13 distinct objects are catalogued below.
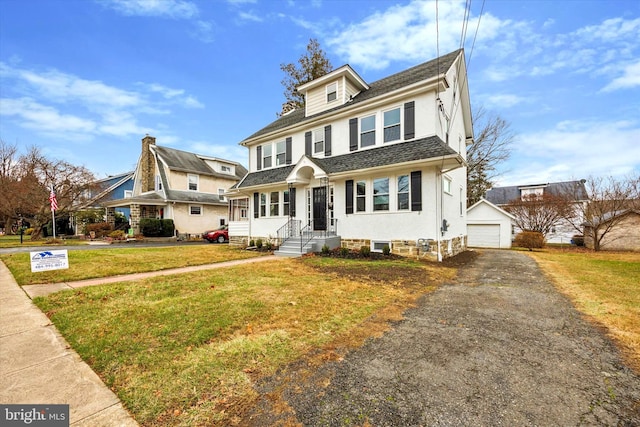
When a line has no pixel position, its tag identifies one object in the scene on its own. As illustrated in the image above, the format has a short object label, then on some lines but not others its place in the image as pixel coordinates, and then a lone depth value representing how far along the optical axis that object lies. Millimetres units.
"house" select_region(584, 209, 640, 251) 17531
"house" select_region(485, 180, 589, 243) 21859
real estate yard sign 7059
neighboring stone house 23156
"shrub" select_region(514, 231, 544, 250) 18297
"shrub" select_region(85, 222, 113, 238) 22623
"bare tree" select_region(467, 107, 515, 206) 22125
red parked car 21344
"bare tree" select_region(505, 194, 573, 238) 20453
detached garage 19906
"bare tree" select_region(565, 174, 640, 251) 17484
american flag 16422
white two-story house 10227
